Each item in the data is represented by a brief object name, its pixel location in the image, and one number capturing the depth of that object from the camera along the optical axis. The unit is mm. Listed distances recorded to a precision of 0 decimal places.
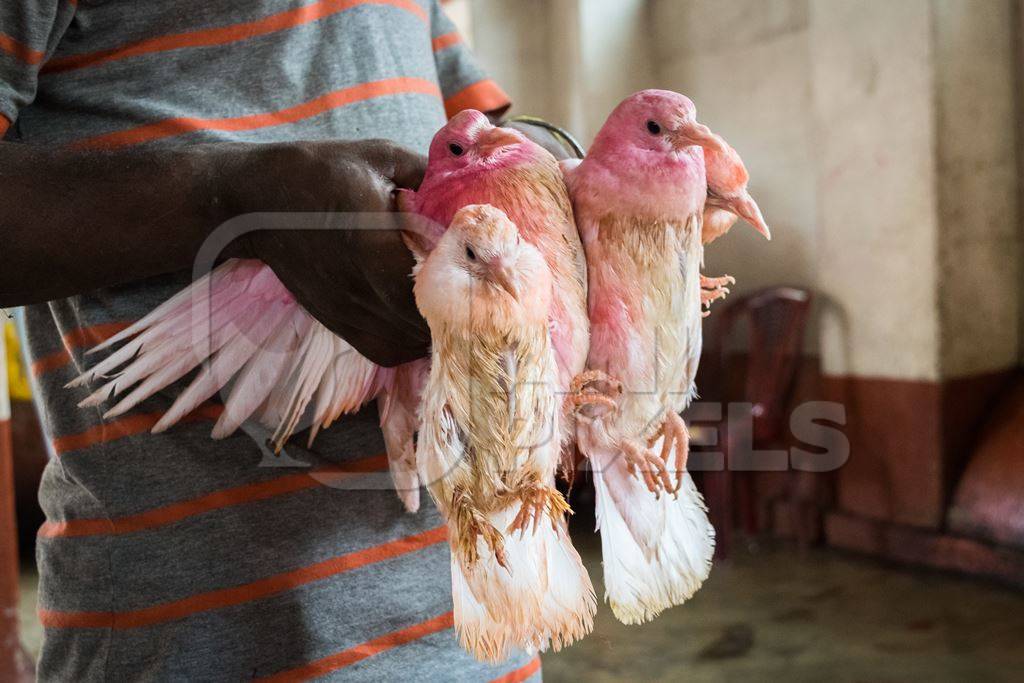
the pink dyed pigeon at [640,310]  564
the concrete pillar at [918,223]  3107
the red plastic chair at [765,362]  3615
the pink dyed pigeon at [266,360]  631
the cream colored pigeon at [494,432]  490
